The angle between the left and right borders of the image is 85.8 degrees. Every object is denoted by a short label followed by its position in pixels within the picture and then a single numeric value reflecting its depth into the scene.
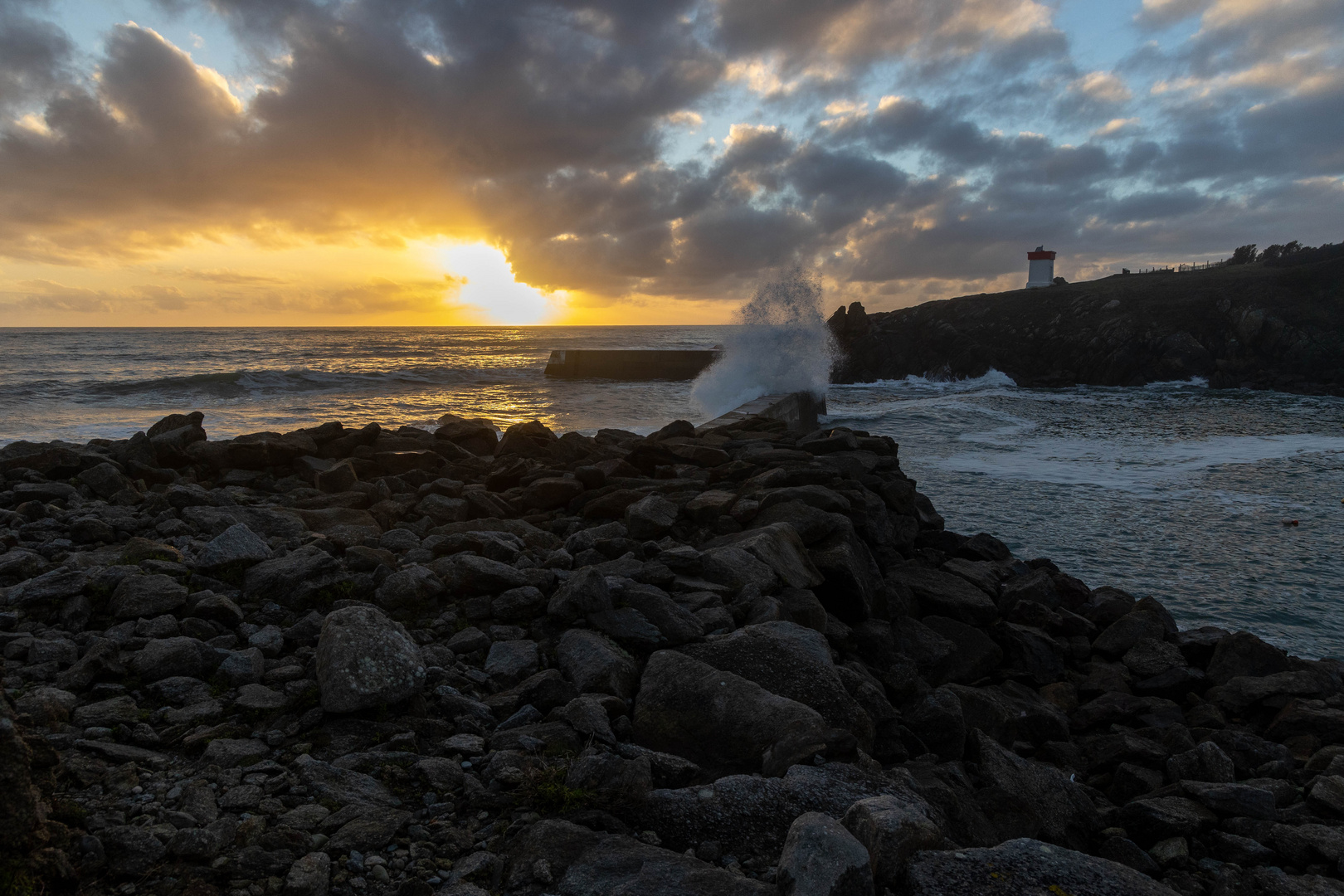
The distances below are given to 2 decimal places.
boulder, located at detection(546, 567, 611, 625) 3.28
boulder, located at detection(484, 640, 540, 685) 2.90
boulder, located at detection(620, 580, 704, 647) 3.17
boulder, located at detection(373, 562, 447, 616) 3.35
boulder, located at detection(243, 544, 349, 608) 3.34
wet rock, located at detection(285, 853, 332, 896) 1.68
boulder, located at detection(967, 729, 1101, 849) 2.74
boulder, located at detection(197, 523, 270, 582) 3.46
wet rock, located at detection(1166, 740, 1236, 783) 3.25
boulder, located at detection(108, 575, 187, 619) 2.99
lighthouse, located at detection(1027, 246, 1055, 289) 53.47
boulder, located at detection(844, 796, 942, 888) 1.77
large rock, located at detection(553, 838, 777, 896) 1.76
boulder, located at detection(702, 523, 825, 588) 4.09
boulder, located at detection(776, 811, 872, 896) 1.64
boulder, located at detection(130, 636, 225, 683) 2.61
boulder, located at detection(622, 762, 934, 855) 2.02
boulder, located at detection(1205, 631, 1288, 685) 4.85
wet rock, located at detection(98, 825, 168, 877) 1.70
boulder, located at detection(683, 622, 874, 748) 2.75
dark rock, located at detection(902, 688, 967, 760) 3.02
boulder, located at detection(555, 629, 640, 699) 2.79
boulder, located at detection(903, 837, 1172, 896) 1.79
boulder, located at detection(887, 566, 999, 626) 5.32
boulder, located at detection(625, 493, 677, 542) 4.75
